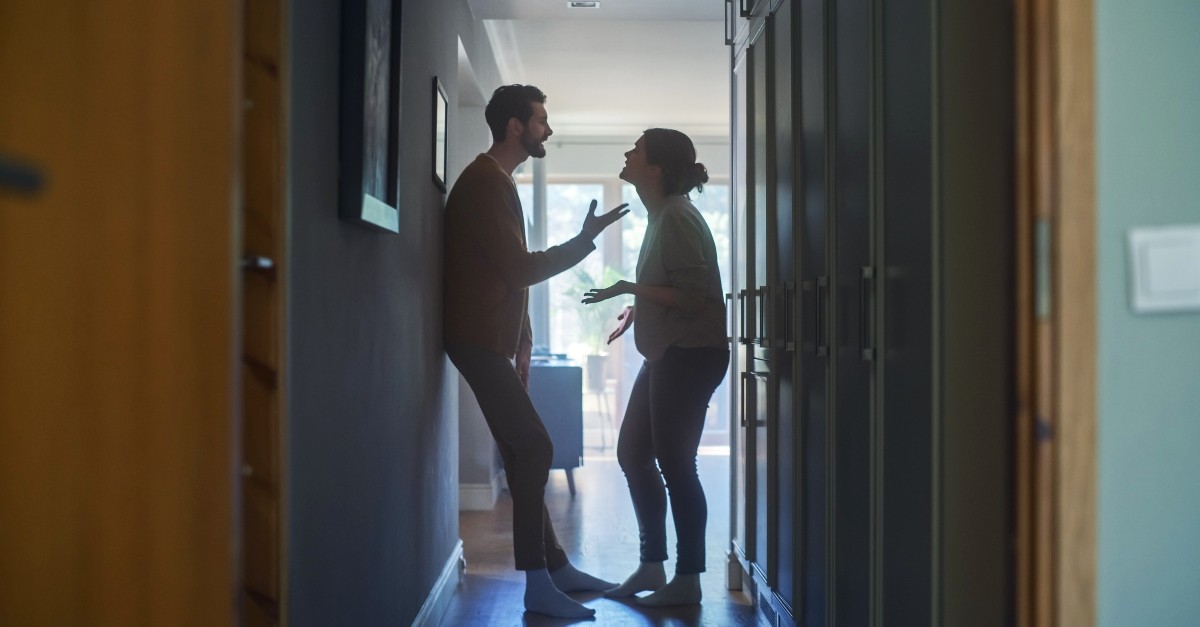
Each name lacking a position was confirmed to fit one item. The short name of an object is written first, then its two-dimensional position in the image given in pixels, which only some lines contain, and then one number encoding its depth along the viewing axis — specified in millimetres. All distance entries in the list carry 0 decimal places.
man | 3205
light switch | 1204
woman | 3273
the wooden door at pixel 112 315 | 1053
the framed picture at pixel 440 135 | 3217
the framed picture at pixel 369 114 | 1921
